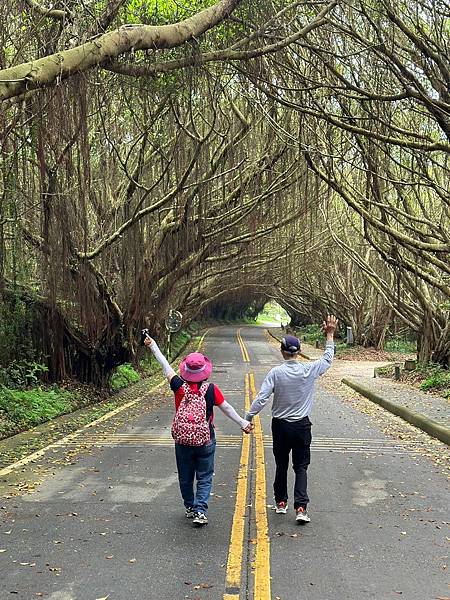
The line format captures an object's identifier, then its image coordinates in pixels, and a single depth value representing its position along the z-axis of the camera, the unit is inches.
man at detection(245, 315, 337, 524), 261.7
